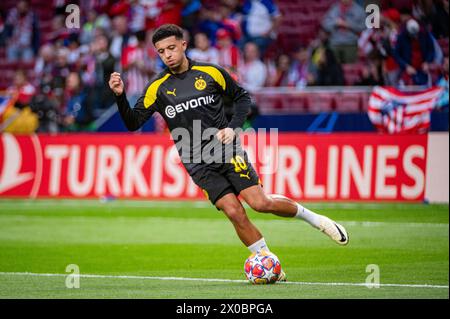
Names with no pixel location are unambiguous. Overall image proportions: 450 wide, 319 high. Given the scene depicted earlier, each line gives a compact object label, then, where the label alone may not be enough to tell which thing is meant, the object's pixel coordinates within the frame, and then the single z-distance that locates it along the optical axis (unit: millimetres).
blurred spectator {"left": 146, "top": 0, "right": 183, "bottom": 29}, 24250
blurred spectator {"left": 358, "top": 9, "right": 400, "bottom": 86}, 19266
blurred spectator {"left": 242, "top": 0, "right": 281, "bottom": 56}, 23219
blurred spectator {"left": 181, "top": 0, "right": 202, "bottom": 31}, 24172
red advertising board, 17312
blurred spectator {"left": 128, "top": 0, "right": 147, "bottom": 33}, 24762
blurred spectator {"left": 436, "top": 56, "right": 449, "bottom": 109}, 18516
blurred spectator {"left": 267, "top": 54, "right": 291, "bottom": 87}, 22406
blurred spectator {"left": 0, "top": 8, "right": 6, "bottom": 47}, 28141
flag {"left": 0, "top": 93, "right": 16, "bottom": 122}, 23828
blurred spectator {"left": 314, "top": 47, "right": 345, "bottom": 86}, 21172
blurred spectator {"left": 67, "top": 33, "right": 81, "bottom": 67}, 25484
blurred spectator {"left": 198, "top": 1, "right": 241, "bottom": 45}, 22938
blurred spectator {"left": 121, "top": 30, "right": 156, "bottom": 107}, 22978
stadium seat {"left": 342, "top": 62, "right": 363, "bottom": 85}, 21516
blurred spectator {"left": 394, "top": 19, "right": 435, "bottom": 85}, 18531
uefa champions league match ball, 9375
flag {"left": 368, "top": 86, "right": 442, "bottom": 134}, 18844
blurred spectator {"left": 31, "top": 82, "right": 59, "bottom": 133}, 23188
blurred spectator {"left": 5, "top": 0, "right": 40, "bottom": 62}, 27859
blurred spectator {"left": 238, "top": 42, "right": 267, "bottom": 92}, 22172
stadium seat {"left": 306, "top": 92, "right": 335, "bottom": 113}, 20859
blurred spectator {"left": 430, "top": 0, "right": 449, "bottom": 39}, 17938
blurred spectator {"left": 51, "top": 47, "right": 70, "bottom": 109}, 24106
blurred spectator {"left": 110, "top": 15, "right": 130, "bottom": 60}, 24109
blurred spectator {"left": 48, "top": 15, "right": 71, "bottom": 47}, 26422
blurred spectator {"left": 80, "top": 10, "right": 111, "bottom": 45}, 25688
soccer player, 9656
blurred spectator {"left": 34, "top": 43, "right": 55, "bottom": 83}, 25095
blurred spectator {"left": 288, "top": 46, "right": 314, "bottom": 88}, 21891
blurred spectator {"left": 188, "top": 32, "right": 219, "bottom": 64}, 21344
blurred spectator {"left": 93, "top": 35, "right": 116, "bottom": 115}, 23234
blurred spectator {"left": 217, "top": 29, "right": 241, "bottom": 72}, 22000
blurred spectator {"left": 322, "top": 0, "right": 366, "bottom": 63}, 21312
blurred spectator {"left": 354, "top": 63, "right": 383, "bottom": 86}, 20219
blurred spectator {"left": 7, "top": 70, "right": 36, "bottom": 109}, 23625
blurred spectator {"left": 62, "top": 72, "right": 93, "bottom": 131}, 23172
